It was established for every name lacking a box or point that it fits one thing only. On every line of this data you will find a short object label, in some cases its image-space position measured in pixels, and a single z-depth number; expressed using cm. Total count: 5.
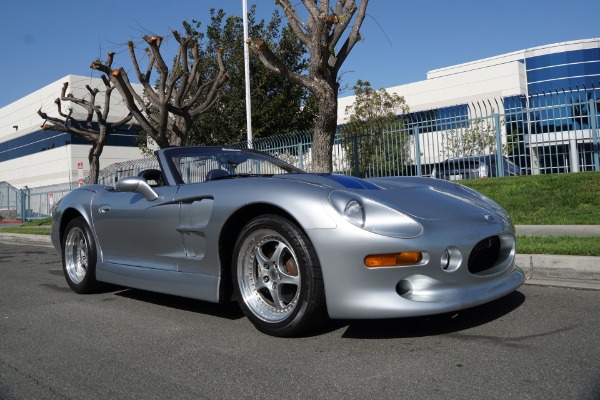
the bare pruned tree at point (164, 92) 1409
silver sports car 324
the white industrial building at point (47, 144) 4034
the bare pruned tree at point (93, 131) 1983
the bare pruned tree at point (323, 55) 1042
